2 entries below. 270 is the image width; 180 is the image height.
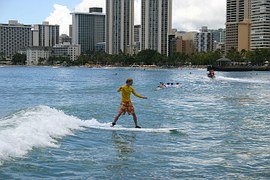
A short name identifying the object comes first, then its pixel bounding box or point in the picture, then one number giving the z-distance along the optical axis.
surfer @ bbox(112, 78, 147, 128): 19.23
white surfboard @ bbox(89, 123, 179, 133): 19.06
